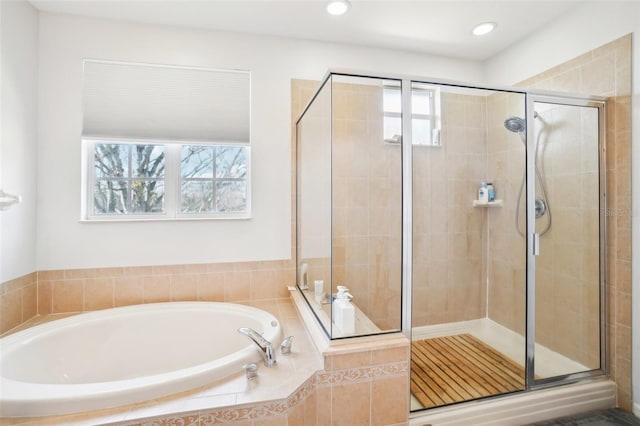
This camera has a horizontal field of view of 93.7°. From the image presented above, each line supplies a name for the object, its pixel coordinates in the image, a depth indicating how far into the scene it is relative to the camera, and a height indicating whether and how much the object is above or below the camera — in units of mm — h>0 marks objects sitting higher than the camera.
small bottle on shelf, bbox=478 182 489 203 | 1897 +125
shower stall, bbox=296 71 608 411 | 1586 -92
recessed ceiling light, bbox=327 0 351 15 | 1971 +1383
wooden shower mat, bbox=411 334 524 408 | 1704 -965
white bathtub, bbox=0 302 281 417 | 1161 -742
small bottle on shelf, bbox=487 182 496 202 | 1900 +126
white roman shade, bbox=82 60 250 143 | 2117 +804
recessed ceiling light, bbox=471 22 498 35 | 2223 +1397
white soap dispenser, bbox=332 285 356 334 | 1541 -523
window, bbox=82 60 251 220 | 2135 +516
